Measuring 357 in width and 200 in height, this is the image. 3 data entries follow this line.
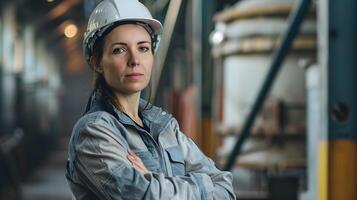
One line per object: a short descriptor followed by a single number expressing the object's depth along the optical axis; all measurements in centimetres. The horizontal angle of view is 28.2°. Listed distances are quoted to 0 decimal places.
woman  197
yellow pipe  425
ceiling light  1765
